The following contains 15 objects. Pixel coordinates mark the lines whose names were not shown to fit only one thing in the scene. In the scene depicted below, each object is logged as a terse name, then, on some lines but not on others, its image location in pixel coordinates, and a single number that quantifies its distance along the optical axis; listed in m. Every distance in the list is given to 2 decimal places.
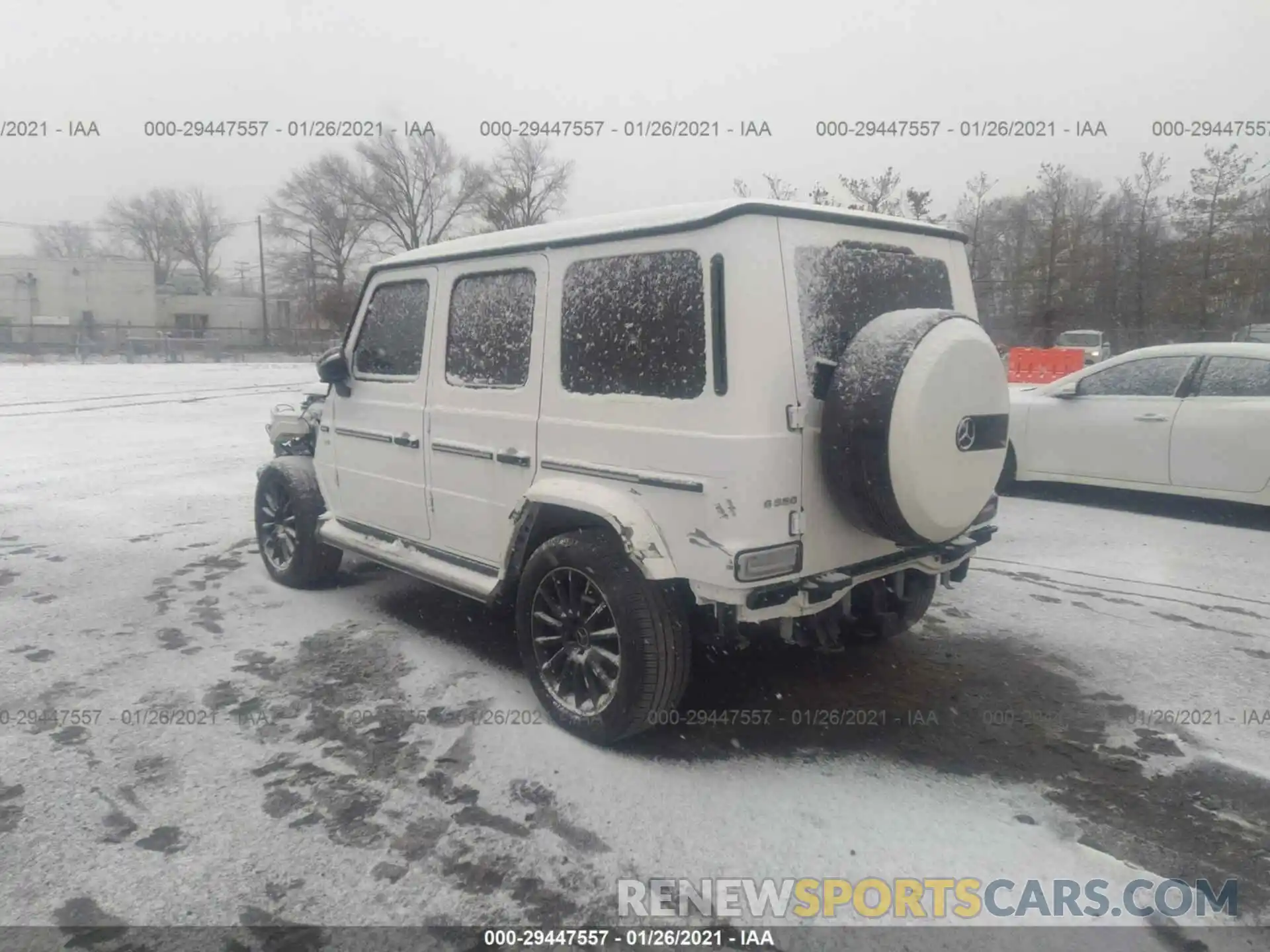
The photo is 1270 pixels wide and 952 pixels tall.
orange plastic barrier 18.36
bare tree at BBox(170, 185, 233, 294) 74.00
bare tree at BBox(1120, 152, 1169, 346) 27.17
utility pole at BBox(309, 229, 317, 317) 51.86
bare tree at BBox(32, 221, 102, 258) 74.94
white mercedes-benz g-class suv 3.06
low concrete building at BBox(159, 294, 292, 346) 66.19
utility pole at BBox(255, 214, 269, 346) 51.53
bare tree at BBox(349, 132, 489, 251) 44.69
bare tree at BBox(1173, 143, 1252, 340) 24.64
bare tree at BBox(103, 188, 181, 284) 71.12
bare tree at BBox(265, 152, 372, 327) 48.00
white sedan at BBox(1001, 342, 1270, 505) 6.83
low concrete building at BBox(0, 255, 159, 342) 60.75
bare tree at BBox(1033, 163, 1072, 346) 27.97
